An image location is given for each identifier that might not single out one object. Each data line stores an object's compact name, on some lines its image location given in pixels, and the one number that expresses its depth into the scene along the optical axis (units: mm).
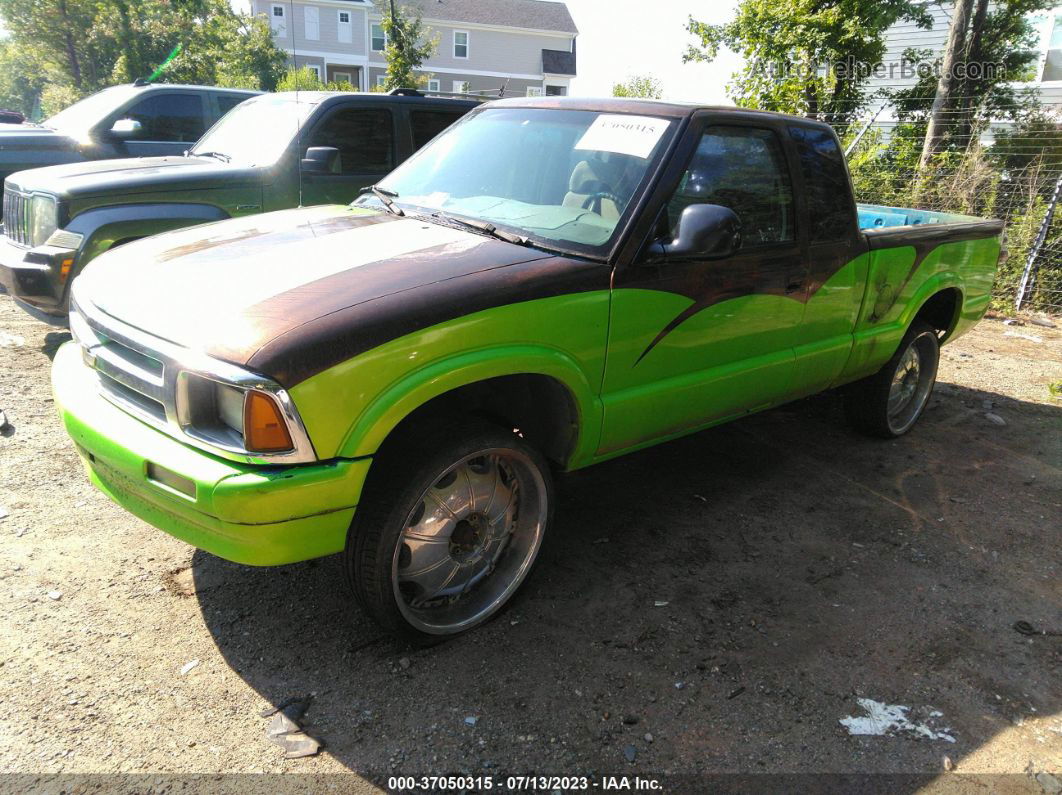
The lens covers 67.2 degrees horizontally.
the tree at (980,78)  12258
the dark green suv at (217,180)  5340
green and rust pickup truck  2398
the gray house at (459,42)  39031
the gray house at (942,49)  16000
